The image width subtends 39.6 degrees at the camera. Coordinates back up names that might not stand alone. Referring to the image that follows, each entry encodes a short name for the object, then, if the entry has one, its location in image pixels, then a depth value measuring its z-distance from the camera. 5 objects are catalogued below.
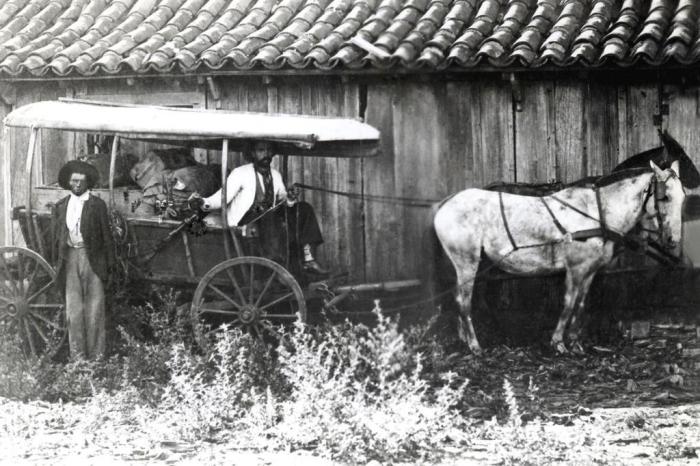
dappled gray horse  9.53
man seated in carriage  9.02
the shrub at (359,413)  6.68
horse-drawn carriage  8.85
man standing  9.02
